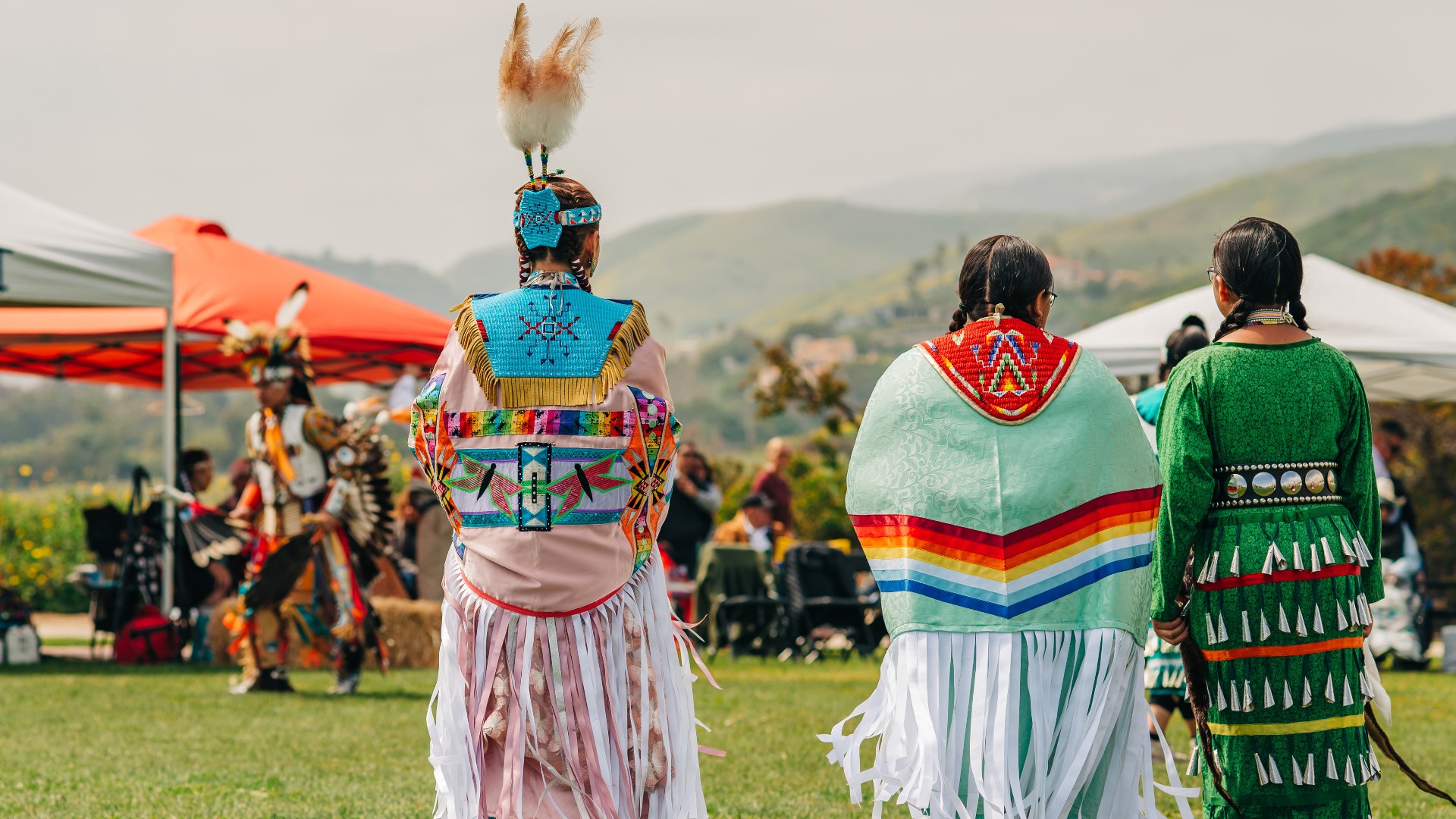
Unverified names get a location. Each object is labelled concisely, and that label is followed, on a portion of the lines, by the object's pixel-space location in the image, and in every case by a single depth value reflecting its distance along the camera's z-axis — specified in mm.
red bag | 19906
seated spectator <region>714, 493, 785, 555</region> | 22594
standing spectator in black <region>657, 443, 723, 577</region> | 22281
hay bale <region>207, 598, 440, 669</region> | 18984
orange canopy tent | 21609
